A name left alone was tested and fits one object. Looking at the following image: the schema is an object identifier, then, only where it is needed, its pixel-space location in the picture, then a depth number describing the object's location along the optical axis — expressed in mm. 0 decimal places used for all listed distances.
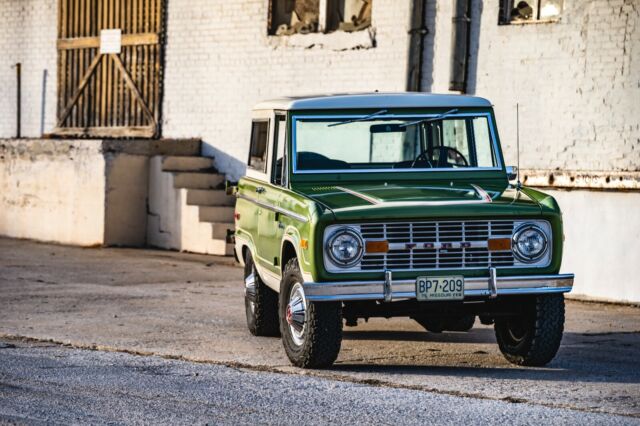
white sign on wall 21141
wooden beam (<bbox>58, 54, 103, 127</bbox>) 21484
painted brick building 14164
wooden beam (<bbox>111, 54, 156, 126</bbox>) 20750
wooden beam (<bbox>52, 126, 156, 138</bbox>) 20797
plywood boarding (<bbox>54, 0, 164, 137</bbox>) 20703
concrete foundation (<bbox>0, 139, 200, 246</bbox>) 19297
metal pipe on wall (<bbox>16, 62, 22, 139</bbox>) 22594
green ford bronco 8703
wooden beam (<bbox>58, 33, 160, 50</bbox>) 20625
